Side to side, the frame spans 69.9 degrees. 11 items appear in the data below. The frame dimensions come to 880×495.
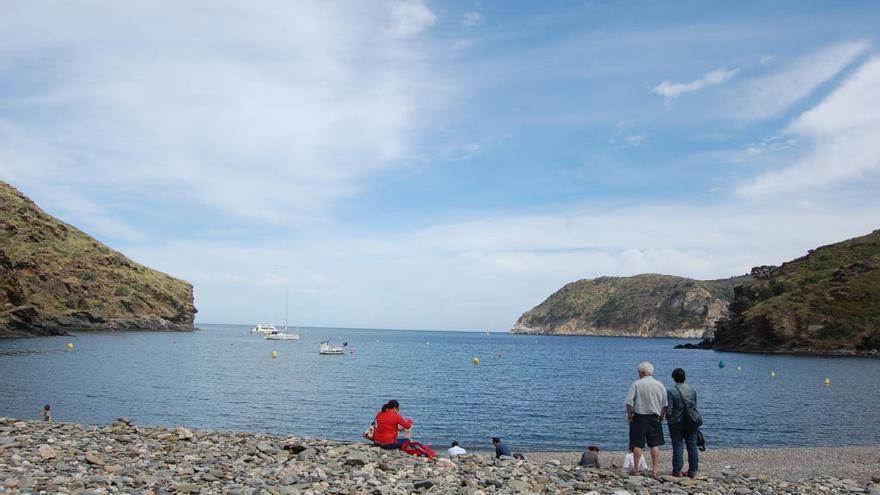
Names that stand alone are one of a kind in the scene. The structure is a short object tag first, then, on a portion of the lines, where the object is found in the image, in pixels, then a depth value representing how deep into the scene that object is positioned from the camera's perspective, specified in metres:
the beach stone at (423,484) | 12.92
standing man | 15.13
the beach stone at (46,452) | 13.62
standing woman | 15.33
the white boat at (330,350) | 111.06
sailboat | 184.69
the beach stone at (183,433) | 17.38
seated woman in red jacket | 18.36
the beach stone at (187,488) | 11.72
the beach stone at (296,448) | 16.09
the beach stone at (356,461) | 14.67
